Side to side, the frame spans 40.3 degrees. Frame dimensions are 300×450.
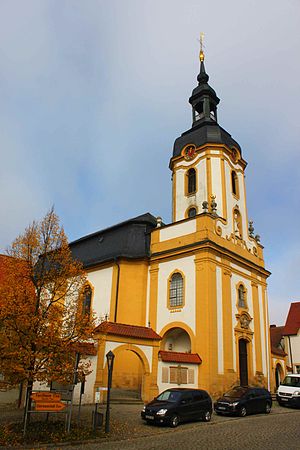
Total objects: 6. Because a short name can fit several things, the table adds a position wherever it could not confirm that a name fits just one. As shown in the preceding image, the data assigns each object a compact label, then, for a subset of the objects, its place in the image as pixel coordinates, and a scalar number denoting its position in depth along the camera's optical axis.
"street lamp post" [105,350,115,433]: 13.31
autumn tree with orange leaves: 11.72
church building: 20.80
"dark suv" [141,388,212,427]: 14.06
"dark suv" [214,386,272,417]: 17.25
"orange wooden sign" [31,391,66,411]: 11.34
